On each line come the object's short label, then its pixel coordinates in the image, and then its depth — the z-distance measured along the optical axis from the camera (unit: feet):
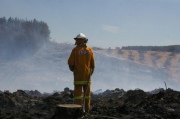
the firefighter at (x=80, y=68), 27.84
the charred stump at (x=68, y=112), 23.68
